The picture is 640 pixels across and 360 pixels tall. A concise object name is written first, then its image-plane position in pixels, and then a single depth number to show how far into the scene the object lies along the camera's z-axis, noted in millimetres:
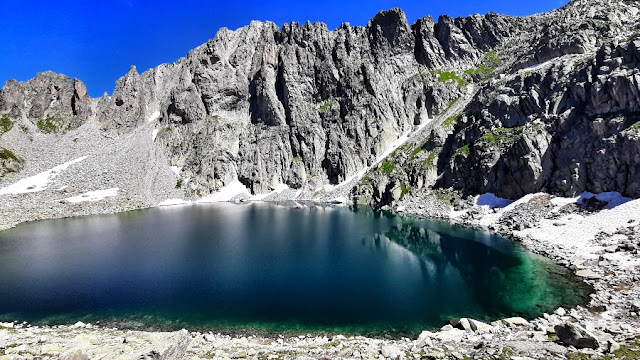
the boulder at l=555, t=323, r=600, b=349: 18594
